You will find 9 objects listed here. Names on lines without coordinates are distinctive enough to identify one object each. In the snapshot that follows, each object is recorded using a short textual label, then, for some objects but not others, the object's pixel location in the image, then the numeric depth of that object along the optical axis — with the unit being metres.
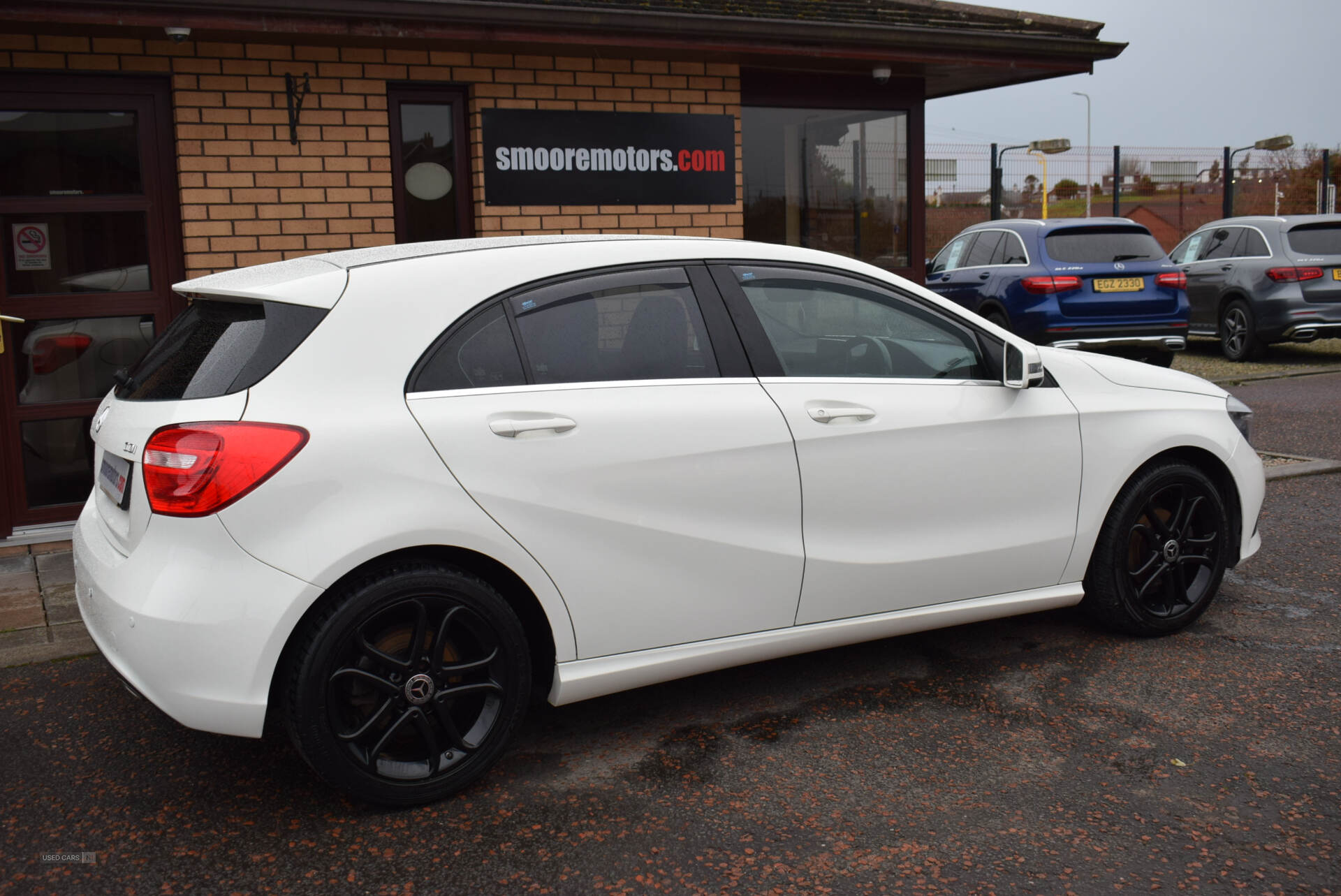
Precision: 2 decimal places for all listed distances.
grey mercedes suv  13.52
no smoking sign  6.29
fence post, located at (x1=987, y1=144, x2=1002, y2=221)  19.33
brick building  6.25
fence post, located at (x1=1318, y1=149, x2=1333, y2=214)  24.20
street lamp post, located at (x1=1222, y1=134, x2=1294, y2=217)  23.31
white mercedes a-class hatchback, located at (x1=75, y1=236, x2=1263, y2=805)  3.11
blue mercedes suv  11.52
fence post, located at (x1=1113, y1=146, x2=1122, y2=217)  22.08
